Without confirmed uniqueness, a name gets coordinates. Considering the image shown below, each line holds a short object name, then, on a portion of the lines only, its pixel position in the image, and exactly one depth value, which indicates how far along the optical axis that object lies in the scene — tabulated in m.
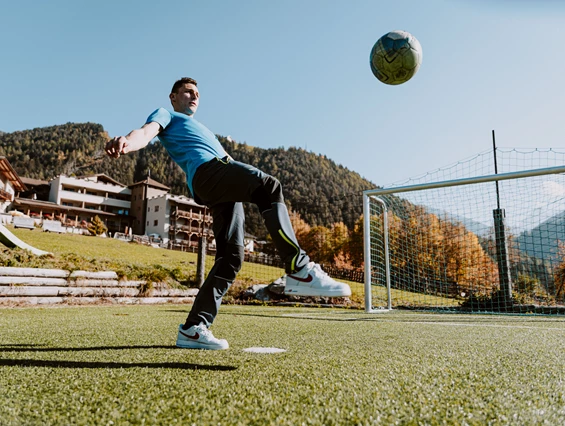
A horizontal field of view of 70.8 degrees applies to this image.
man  2.36
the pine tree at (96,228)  46.18
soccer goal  9.38
